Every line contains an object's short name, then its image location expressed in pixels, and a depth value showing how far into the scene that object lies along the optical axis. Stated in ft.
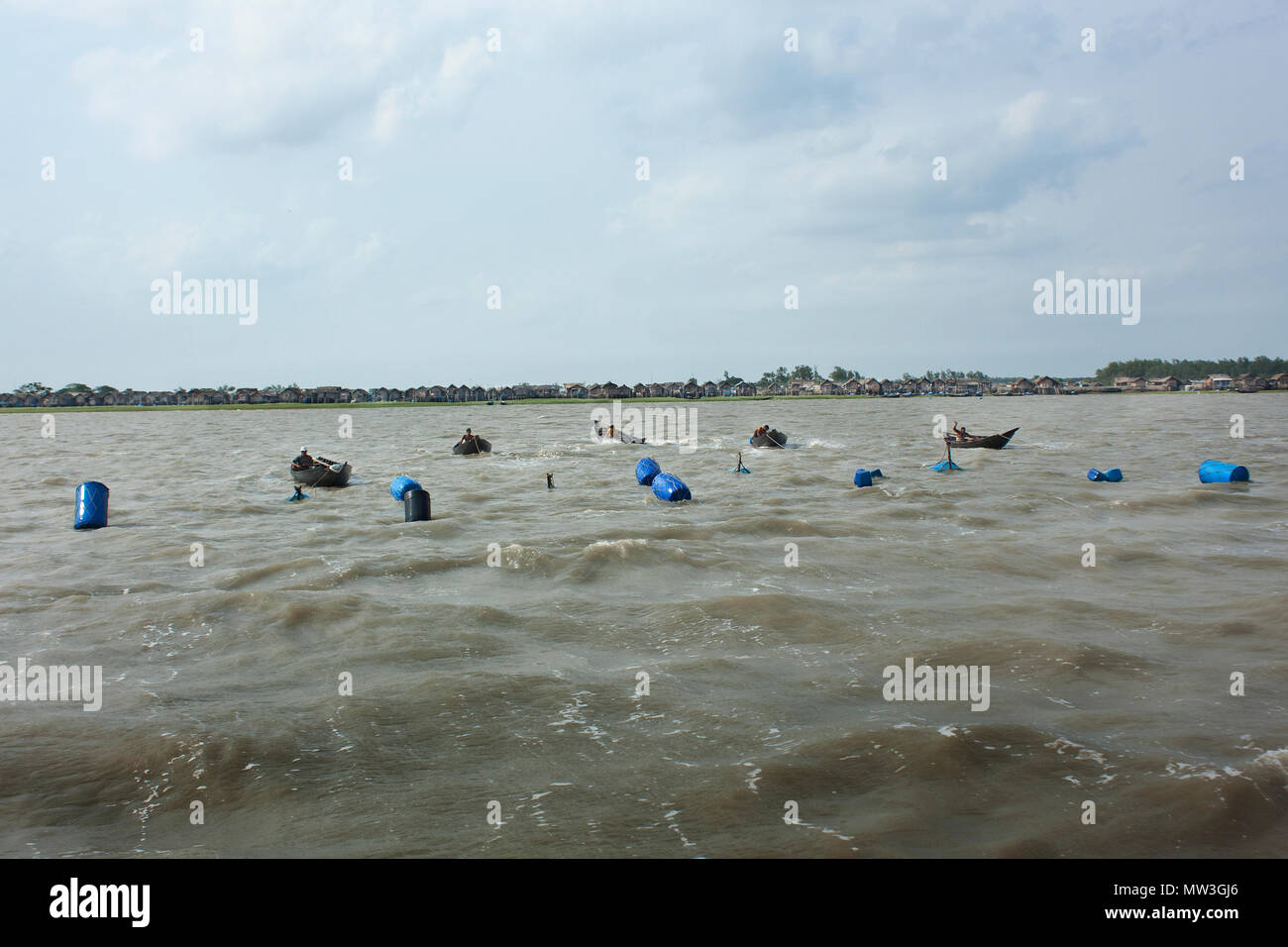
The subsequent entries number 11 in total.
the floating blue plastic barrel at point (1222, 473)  91.30
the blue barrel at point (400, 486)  85.89
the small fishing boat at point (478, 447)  153.28
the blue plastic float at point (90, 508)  72.84
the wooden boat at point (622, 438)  176.79
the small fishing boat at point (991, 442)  142.41
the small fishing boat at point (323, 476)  101.09
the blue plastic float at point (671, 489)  85.20
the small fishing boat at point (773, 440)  155.84
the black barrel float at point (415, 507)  75.20
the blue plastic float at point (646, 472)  99.91
